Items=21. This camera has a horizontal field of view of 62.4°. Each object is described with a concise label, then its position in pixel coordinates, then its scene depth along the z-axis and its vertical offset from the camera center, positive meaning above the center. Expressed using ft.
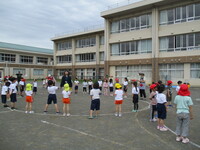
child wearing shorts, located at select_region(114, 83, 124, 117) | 25.82 -3.26
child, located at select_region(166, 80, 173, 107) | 32.61 -2.96
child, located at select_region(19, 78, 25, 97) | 46.71 -2.60
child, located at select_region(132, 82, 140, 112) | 27.50 -2.64
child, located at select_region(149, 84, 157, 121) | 22.50 -3.39
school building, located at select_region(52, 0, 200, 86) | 77.00 +19.37
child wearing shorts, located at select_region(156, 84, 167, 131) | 18.86 -3.46
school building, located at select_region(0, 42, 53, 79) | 145.79 +15.12
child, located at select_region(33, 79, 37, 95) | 51.23 -3.15
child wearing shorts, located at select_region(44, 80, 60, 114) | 26.40 -2.74
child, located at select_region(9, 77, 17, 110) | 29.87 -3.11
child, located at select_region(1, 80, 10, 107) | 31.01 -3.11
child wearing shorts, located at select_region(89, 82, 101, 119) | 24.58 -3.13
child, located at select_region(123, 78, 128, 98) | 47.87 -2.55
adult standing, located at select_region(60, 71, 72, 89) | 31.68 -0.57
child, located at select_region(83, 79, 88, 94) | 57.36 -3.12
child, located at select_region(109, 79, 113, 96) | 51.15 -2.58
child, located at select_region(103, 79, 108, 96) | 50.75 -2.56
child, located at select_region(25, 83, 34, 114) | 27.53 -3.04
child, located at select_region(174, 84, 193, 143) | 15.80 -3.37
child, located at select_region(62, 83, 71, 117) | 25.76 -2.97
